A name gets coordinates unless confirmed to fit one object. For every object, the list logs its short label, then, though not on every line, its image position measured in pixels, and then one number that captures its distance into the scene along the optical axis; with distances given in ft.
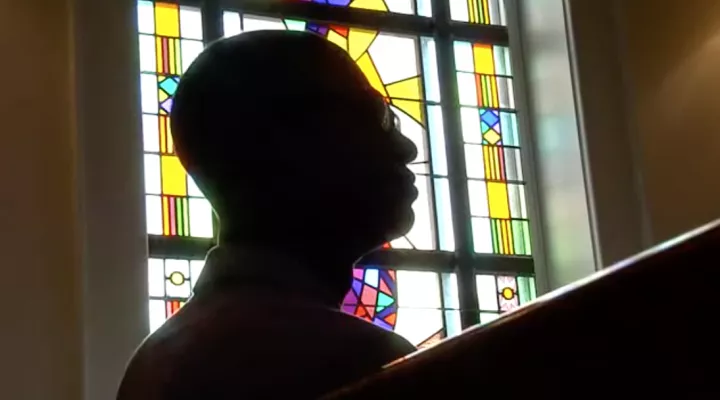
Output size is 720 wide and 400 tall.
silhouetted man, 2.96
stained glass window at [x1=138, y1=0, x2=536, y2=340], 11.86
